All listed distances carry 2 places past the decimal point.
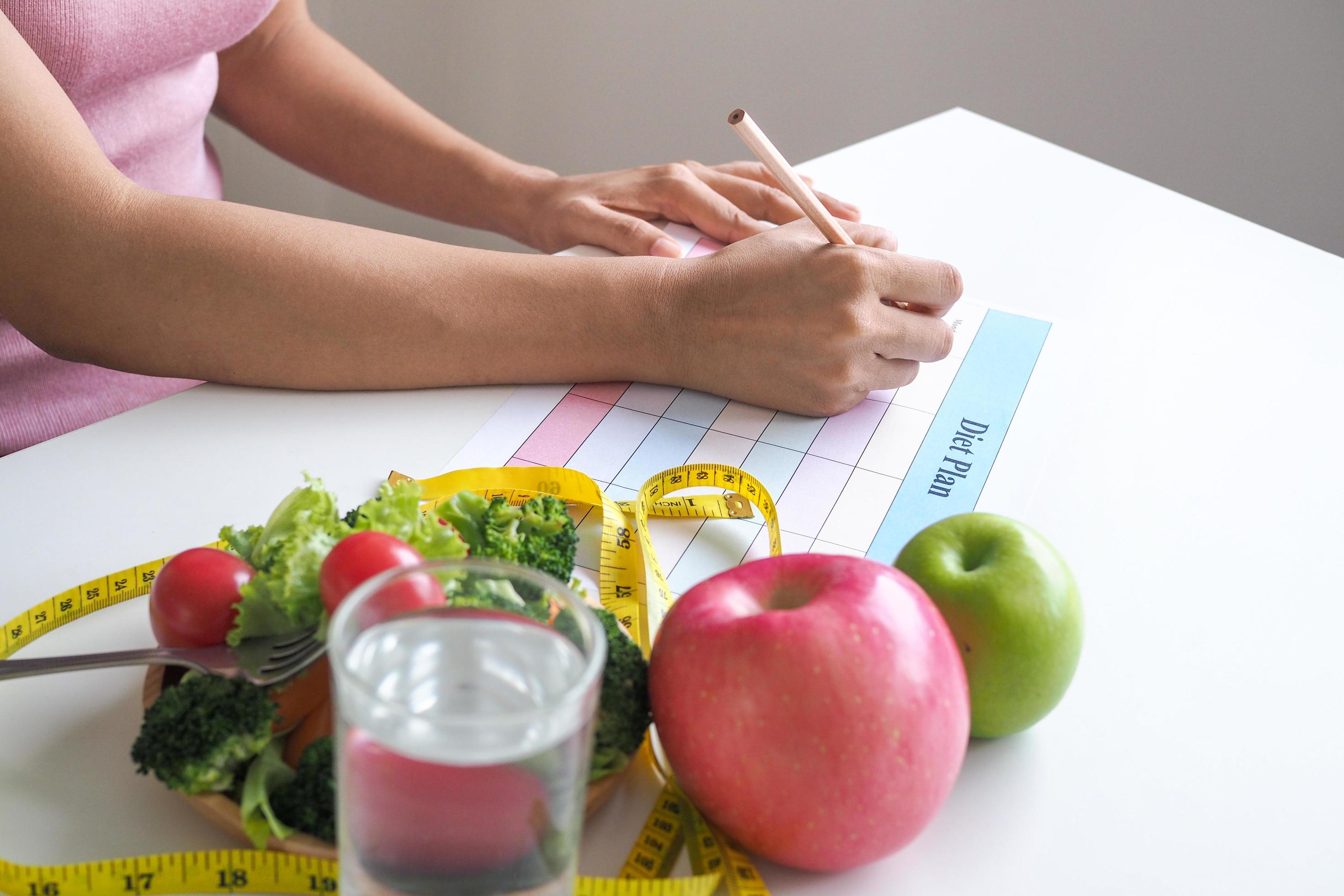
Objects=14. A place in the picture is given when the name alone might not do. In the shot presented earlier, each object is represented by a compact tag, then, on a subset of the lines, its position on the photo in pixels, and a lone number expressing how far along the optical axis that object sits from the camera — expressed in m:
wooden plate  0.57
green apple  0.67
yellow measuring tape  0.58
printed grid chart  0.89
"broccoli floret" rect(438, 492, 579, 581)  0.73
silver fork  0.60
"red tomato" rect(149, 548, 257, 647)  0.63
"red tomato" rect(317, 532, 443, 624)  0.58
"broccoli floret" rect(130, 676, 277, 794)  0.57
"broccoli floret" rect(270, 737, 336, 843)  0.57
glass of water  0.44
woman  0.95
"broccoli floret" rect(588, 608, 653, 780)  0.61
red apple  0.56
